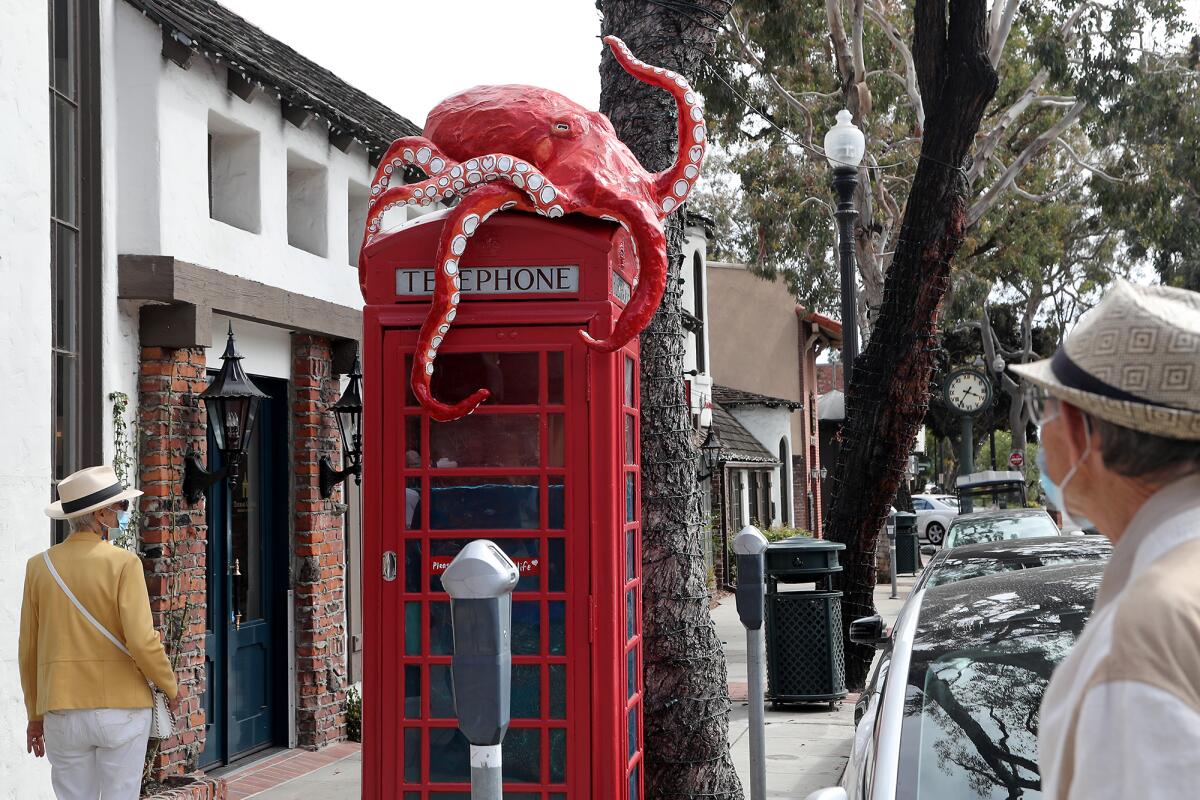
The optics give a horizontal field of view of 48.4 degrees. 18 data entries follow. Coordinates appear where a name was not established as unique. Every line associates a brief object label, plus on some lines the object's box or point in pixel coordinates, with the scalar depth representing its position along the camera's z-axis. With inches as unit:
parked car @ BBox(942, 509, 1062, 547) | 533.6
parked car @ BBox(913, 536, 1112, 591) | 251.3
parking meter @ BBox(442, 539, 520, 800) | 137.4
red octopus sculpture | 204.1
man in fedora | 61.5
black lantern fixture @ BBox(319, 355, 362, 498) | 406.3
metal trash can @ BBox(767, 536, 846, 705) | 414.3
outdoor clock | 832.6
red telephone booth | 207.6
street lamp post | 526.9
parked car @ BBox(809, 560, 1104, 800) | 140.7
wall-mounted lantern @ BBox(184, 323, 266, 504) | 331.3
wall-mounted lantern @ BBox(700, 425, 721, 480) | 886.4
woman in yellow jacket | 225.1
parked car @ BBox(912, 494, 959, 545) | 1623.4
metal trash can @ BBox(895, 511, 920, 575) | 868.0
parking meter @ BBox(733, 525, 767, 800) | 271.3
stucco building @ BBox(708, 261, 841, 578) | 1302.9
